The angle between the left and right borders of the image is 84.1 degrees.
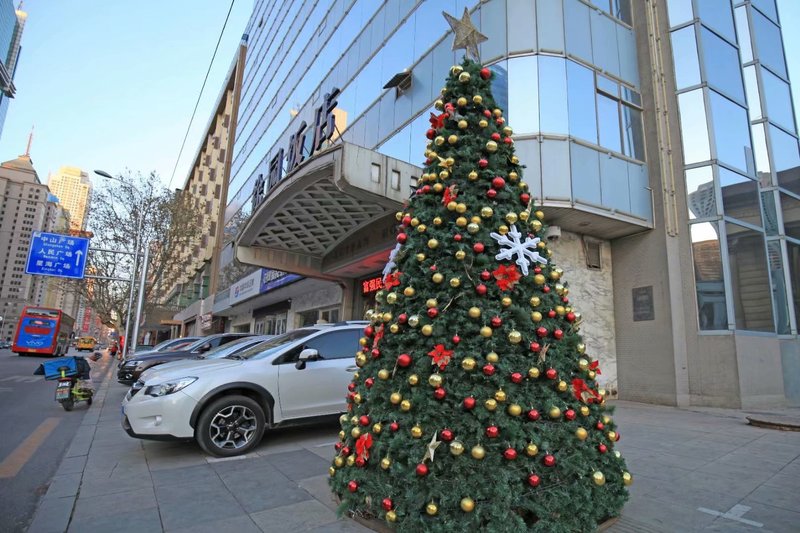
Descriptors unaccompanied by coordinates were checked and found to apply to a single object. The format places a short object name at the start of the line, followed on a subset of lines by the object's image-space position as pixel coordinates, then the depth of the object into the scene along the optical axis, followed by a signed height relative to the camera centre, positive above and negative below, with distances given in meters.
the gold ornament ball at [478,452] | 2.70 -0.68
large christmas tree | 2.76 -0.26
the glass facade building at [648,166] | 9.82 +4.19
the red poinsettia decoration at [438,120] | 3.82 +1.86
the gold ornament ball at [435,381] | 2.88 -0.28
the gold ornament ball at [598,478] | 2.86 -0.86
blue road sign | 21.47 +3.40
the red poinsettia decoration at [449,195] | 3.42 +1.10
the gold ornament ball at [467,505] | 2.60 -0.96
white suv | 5.18 -0.76
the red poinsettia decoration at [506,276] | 3.16 +0.45
